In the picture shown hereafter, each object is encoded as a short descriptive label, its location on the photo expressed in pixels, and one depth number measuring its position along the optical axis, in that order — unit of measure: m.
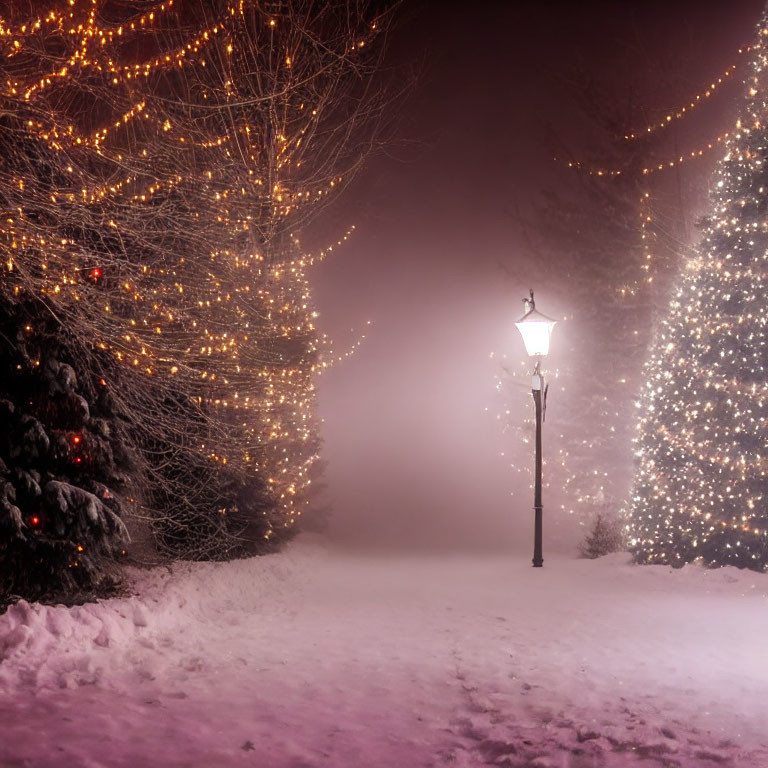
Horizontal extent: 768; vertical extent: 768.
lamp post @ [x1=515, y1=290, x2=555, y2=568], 13.11
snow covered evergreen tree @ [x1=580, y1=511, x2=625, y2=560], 17.11
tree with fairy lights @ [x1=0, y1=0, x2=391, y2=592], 7.22
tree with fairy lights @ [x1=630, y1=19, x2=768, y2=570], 12.47
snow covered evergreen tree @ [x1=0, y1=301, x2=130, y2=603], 8.11
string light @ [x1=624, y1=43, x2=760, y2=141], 22.03
